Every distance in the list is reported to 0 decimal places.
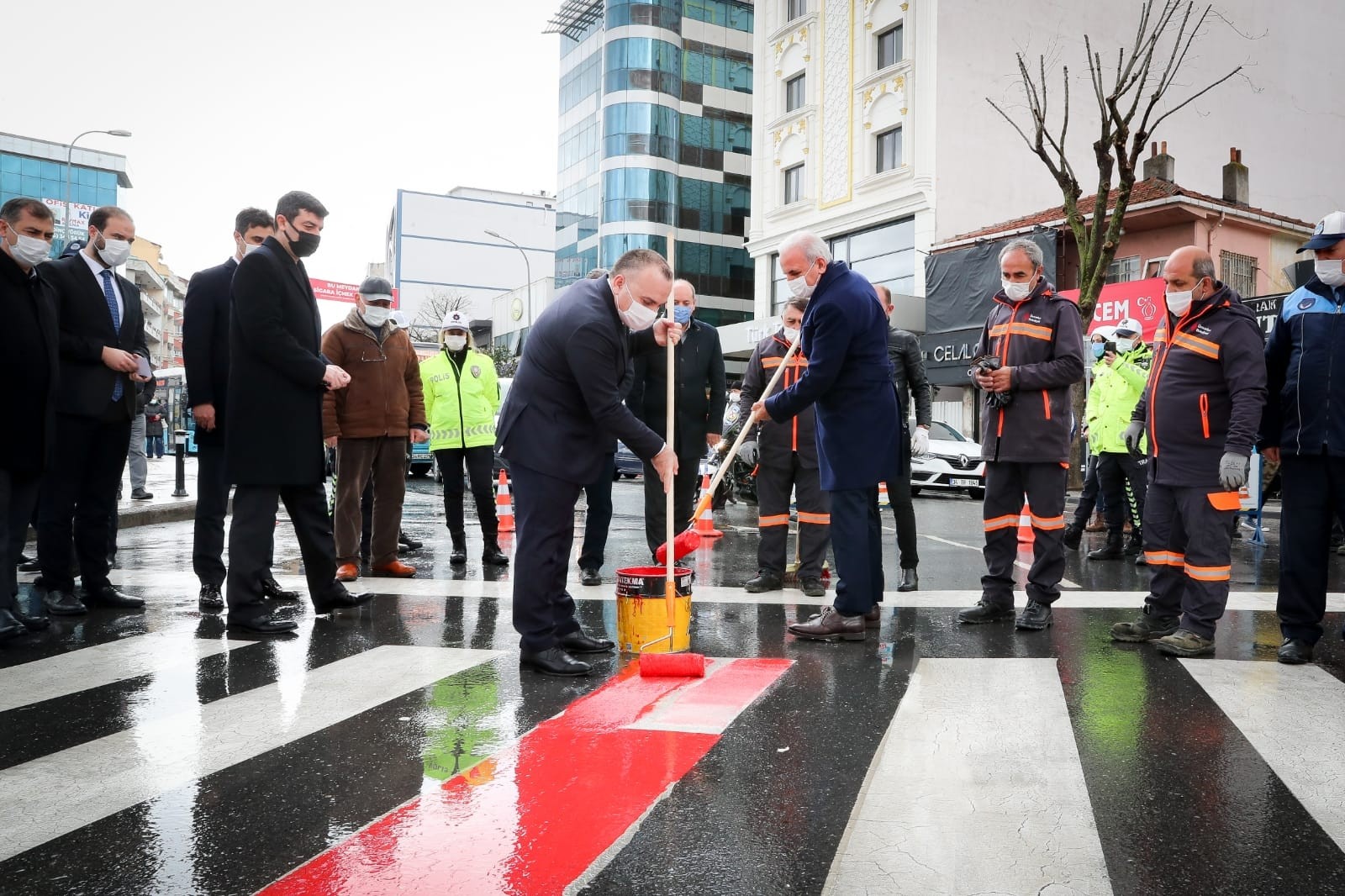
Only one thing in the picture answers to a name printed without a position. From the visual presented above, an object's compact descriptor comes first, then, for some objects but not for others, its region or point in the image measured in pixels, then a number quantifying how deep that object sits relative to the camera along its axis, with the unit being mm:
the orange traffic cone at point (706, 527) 10555
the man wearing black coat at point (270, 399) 5391
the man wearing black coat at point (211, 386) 6215
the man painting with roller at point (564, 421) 4480
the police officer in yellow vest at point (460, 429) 8406
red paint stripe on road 2367
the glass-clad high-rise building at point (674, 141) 51156
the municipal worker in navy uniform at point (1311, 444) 4844
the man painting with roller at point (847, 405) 5199
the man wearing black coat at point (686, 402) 7285
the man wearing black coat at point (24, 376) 5113
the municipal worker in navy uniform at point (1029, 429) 5578
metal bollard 14336
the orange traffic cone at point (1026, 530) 10453
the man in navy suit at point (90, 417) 5895
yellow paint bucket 4793
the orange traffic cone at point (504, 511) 11367
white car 18125
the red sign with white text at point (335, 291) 61531
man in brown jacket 7305
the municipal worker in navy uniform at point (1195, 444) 4871
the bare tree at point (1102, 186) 19688
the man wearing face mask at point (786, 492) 6875
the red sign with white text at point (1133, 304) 22750
